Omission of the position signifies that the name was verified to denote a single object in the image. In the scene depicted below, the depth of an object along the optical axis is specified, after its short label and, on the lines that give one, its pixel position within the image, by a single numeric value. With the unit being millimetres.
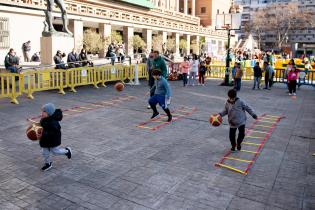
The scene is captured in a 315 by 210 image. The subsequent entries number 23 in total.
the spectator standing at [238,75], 17359
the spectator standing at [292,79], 16047
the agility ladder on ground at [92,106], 11034
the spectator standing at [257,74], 18259
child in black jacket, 6070
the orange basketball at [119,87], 14302
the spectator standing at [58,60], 15878
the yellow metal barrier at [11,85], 12770
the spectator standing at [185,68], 18984
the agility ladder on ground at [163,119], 9508
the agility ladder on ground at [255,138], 6656
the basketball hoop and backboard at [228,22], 19547
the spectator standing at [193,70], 19297
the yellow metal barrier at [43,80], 13930
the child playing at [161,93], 9797
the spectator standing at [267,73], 18547
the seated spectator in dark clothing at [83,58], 18206
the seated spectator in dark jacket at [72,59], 17047
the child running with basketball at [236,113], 7172
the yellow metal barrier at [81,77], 15930
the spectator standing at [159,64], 11102
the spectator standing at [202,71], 19888
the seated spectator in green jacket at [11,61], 15273
